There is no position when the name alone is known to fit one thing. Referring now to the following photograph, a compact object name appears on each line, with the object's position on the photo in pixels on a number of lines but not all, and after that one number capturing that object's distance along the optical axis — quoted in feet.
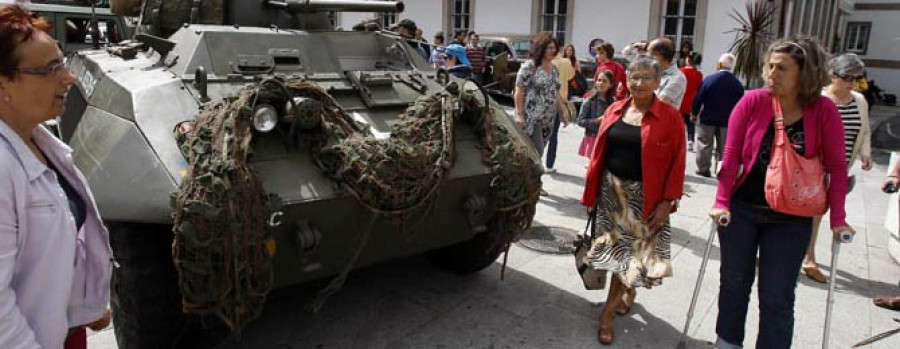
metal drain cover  17.93
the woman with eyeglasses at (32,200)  5.46
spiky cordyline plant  44.96
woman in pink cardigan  9.95
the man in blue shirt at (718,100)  25.17
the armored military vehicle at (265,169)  9.70
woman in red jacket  11.53
